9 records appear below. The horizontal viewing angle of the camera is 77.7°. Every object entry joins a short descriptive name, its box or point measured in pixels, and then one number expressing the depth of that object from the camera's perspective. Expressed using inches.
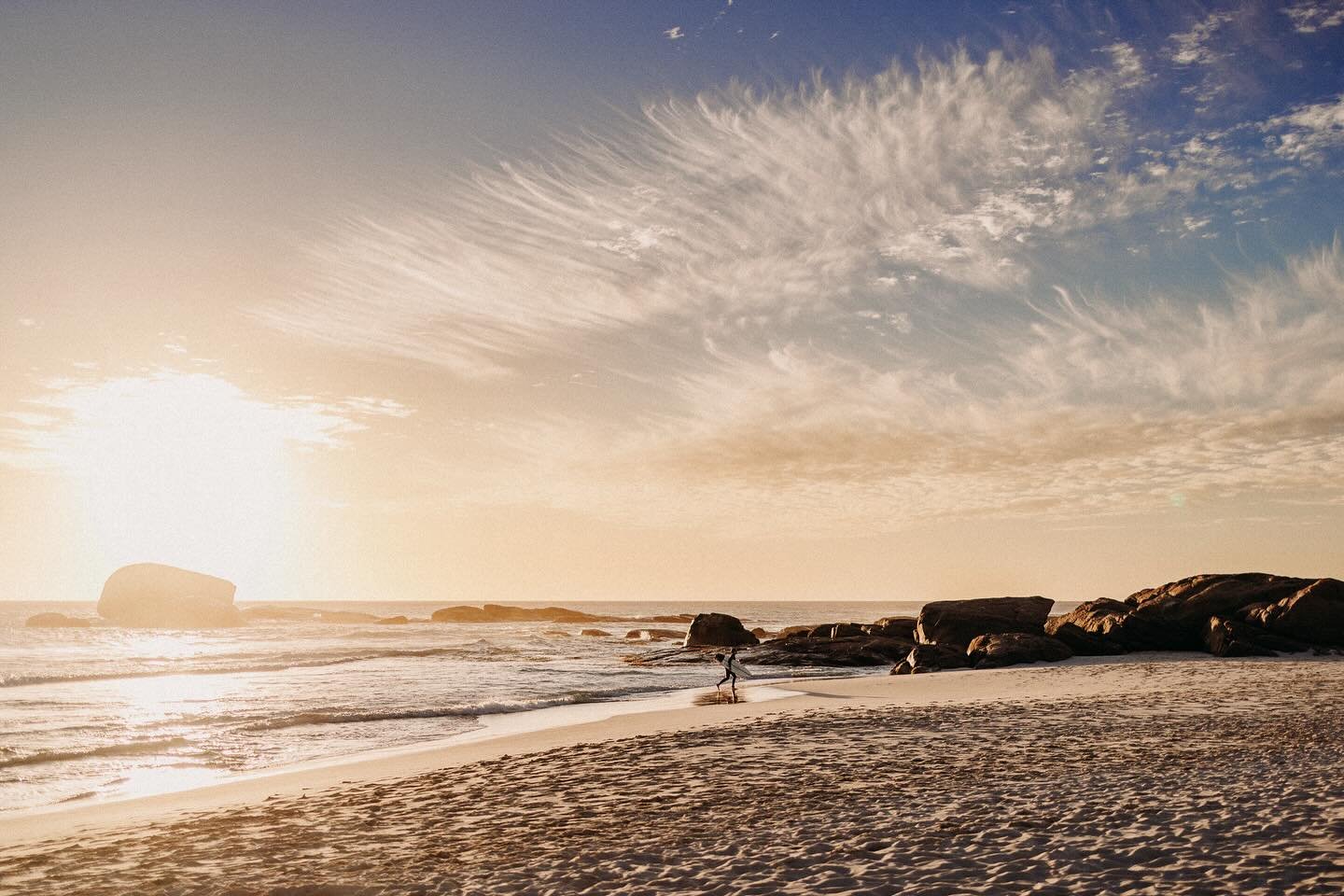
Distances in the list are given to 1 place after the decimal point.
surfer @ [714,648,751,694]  1216.8
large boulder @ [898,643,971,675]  1450.5
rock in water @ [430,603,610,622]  4950.8
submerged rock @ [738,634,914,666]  1765.5
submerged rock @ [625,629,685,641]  3065.9
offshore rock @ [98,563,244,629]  3858.3
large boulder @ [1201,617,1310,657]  1464.1
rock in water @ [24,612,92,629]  3767.2
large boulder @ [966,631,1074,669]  1459.2
